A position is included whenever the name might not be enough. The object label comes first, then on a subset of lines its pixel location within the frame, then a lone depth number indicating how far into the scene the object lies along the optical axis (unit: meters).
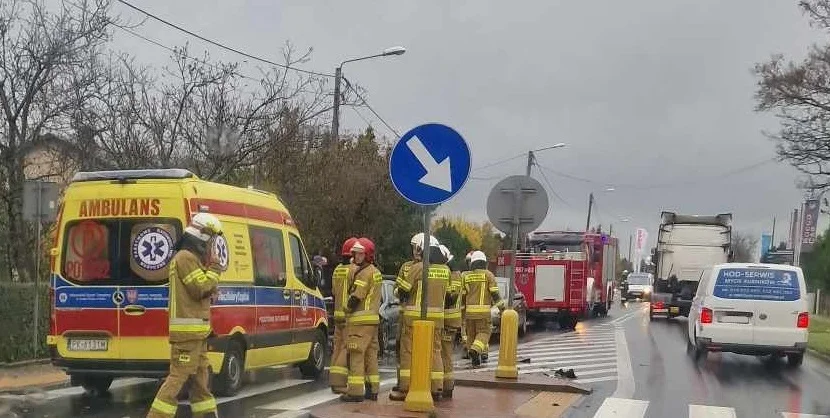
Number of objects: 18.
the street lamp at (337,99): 22.45
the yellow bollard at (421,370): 9.03
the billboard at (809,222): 29.22
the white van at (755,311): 16.33
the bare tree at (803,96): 17.23
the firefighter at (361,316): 9.94
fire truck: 27.66
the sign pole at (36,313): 13.86
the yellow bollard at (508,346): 12.05
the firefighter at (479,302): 13.81
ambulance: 9.95
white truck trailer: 30.33
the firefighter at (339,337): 10.59
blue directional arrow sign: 9.01
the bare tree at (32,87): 15.91
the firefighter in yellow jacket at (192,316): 7.64
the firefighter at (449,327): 10.56
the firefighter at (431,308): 10.03
